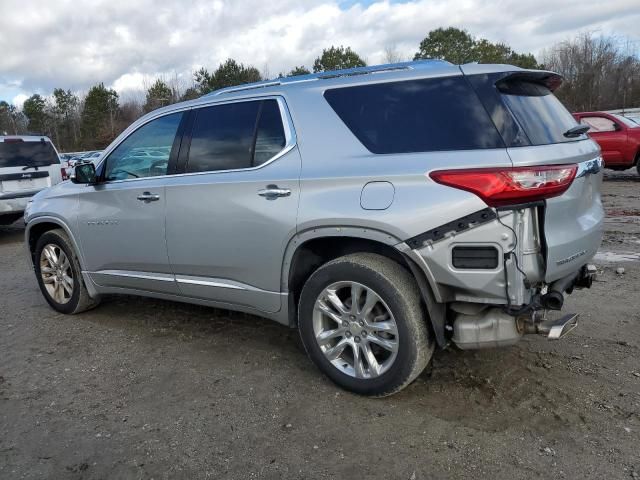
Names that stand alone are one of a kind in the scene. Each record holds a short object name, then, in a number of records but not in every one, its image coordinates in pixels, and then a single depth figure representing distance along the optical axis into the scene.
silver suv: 2.84
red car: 13.07
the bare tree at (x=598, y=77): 38.72
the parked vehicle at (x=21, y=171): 9.75
